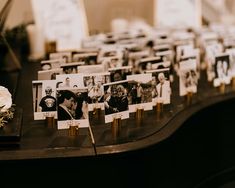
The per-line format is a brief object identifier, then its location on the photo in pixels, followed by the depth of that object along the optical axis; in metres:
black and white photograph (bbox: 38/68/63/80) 2.47
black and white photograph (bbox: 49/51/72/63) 2.91
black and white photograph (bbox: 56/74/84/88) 2.25
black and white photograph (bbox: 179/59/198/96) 2.68
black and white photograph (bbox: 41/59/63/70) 2.69
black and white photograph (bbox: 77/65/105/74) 2.53
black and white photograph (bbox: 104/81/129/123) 2.23
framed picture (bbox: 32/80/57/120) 2.27
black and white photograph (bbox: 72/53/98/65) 2.94
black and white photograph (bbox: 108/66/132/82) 2.53
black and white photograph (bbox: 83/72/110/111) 2.33
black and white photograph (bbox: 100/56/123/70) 2.81
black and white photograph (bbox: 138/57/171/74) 2.63
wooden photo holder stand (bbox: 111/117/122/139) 2.28
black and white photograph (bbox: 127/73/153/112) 2.35
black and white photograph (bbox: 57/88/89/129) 2.19
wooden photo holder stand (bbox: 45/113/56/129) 2.34
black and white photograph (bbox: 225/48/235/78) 2.91
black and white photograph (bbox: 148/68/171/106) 2.47
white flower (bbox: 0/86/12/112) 2.23
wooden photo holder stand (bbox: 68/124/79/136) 2.25
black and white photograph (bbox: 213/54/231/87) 2.85
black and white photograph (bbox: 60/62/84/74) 2.61
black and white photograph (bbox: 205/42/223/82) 2.87
